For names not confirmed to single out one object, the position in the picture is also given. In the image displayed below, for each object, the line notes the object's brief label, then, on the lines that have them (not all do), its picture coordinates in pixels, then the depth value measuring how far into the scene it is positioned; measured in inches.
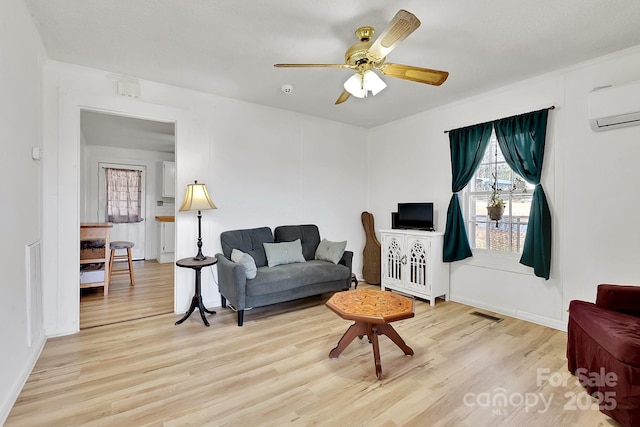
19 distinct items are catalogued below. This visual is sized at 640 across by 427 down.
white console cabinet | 147.6
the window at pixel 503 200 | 132.1
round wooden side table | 123.0
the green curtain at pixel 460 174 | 142.0
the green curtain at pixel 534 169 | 119.1
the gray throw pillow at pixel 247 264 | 121.4
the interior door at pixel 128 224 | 248.8
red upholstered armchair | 64.8
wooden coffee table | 86.6
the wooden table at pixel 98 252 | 160.7
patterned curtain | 253.0
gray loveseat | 122.2
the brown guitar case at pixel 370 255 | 182.5
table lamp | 127.8
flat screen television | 157.6
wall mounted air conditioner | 96.8
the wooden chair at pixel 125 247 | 177.8
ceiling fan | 77.6
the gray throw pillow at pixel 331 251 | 152.9
